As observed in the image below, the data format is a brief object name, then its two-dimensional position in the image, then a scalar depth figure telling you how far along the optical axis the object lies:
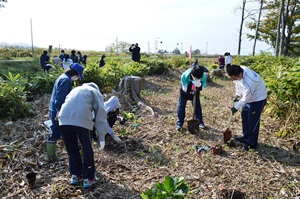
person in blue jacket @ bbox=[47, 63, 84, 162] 3.22
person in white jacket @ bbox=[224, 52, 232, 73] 13.69
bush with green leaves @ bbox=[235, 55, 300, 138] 4.32
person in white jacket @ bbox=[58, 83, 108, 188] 2.81
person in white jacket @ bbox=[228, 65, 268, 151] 3.76
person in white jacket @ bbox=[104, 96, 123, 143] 4.23
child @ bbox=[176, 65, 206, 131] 4.65
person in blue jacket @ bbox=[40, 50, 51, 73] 11.11
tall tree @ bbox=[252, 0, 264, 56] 20.36
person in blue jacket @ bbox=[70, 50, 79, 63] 12.88
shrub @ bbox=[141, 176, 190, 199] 2.13
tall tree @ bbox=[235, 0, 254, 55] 21.94
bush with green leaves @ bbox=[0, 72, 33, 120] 4.85
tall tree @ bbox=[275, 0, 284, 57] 13.91
